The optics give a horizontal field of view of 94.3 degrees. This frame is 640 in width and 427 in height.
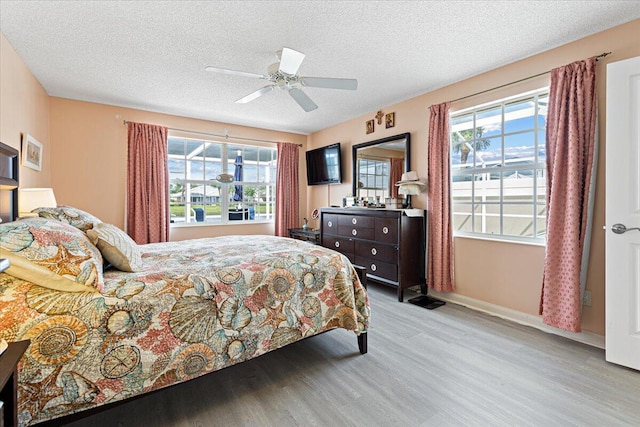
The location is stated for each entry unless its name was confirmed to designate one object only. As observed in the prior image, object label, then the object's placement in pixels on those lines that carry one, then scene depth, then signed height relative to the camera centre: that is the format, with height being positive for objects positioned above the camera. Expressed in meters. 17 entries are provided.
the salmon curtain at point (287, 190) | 5.44 +0.36
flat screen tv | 5.00 +0.77
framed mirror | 3.99 +0.63
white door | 2.04 -0.04
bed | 1.25 -0.52
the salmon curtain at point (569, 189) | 2.38 +0.16
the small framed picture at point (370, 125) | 4.44 +1.25
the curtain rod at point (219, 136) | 4.50 +1.23
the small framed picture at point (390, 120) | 4.12 +1.25
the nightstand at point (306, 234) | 4.92 -0.43
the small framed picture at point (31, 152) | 2.84 +0.59
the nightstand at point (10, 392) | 0.95 -0.60
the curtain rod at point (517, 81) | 2.35 +1.23
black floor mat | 3.31 -1.08
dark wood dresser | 3.47 -0.45
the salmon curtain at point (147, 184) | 4.12 +0.37
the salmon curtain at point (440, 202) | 3.41 +0.08
